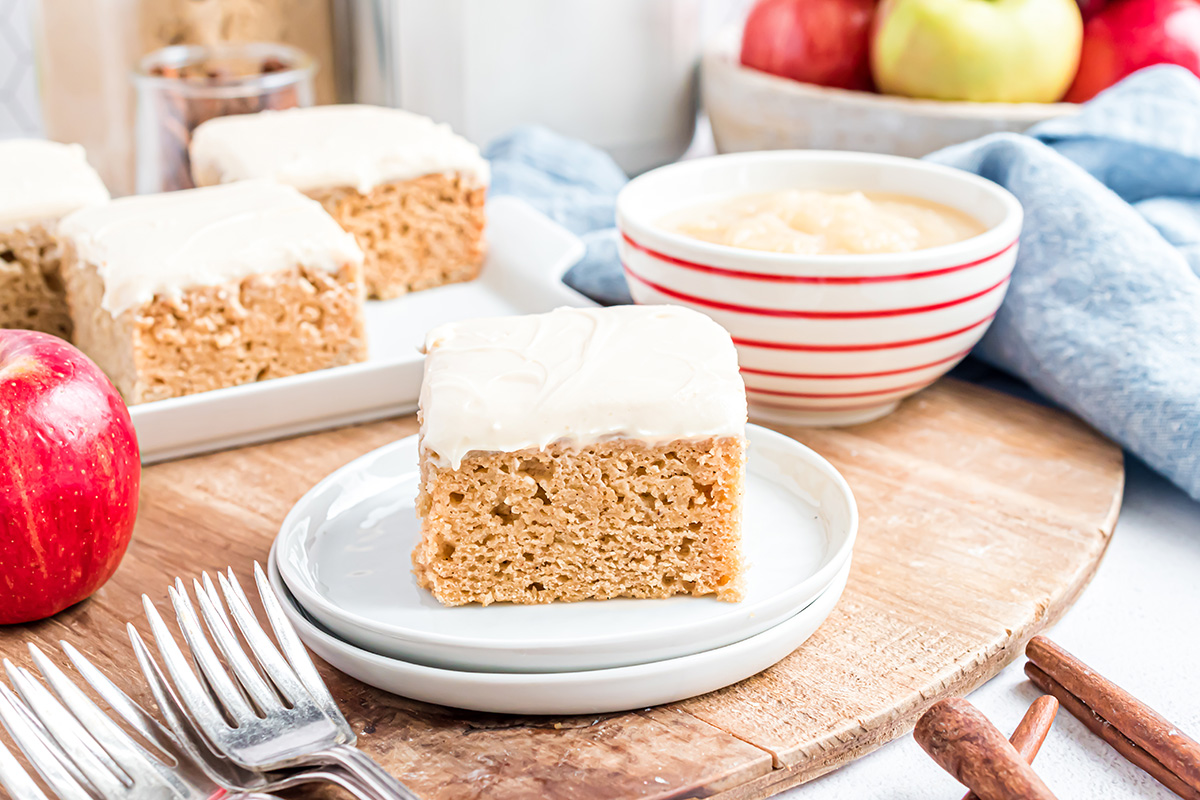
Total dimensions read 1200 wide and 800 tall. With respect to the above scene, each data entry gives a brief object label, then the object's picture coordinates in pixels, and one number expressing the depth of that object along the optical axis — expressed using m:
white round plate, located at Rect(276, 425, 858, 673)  0.57
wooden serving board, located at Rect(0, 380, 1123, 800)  0.56
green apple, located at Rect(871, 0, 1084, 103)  0.82
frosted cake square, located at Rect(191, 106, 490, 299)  0.79
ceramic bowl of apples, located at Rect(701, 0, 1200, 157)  0.83
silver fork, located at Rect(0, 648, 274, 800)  0.54
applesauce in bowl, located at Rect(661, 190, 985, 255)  0.69
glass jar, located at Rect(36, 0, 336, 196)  0.92
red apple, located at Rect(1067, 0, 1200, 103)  0.84
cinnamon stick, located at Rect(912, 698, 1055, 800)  0.54
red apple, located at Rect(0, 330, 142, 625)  0.59
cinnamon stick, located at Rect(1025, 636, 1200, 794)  0.56
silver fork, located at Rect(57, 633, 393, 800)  0.54
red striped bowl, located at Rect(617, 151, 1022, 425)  0.67
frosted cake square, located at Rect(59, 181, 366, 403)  0.70
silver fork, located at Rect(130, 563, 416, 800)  0.55
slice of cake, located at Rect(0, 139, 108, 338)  0.73
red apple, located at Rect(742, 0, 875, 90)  0.87
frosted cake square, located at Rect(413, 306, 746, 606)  0.59
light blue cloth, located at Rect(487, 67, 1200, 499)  0.69
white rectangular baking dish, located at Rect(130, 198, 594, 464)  0.68
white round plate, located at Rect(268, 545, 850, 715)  0.56
